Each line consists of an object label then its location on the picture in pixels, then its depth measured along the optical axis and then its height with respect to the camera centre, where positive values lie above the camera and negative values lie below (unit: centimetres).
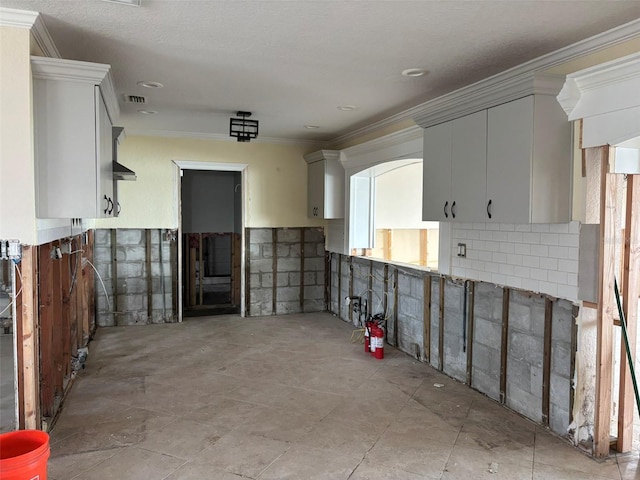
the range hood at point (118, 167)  386 +46
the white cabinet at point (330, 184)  646 +53
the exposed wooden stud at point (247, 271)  695 -74
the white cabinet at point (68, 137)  278 +52
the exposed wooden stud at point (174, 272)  659 -71
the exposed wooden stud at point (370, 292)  600 -90
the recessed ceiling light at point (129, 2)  239 +114
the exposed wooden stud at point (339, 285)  691 -94
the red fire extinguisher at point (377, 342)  504 -130
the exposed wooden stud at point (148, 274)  648 -73
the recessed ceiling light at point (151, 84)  398 +119
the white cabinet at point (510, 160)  308 +45
